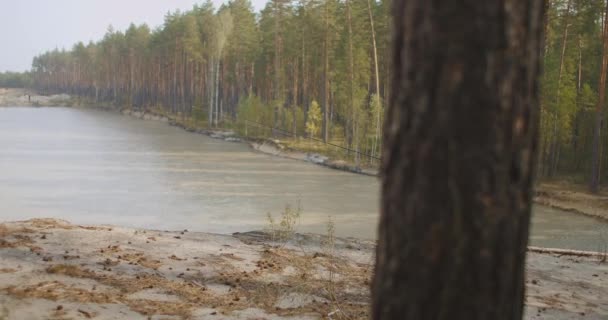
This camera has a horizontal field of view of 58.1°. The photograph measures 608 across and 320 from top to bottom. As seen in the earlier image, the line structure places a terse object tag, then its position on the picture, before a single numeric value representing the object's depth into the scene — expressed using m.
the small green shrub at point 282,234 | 10.17
